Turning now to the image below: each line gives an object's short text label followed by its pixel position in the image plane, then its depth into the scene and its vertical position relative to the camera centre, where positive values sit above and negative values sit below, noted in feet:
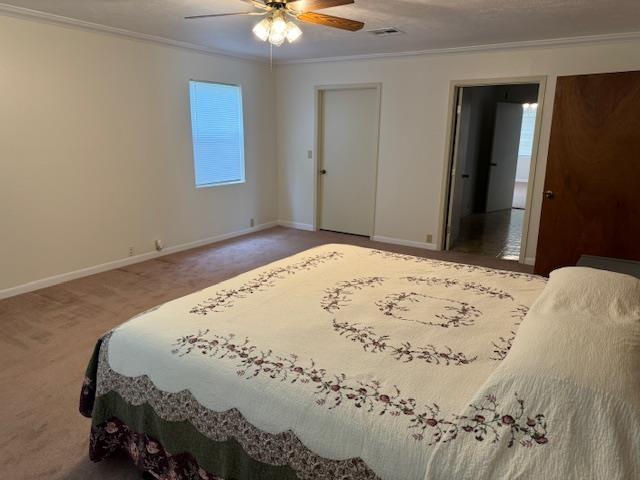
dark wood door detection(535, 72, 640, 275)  11.52 -0.67
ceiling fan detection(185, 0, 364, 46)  7.93 +2.43
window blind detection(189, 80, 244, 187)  16.89 +0.34
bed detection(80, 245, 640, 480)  3.55 -2.37
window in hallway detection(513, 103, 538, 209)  32.59 -0.22
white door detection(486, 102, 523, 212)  24.86 -0.58
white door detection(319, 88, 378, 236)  18.49 -0.63
